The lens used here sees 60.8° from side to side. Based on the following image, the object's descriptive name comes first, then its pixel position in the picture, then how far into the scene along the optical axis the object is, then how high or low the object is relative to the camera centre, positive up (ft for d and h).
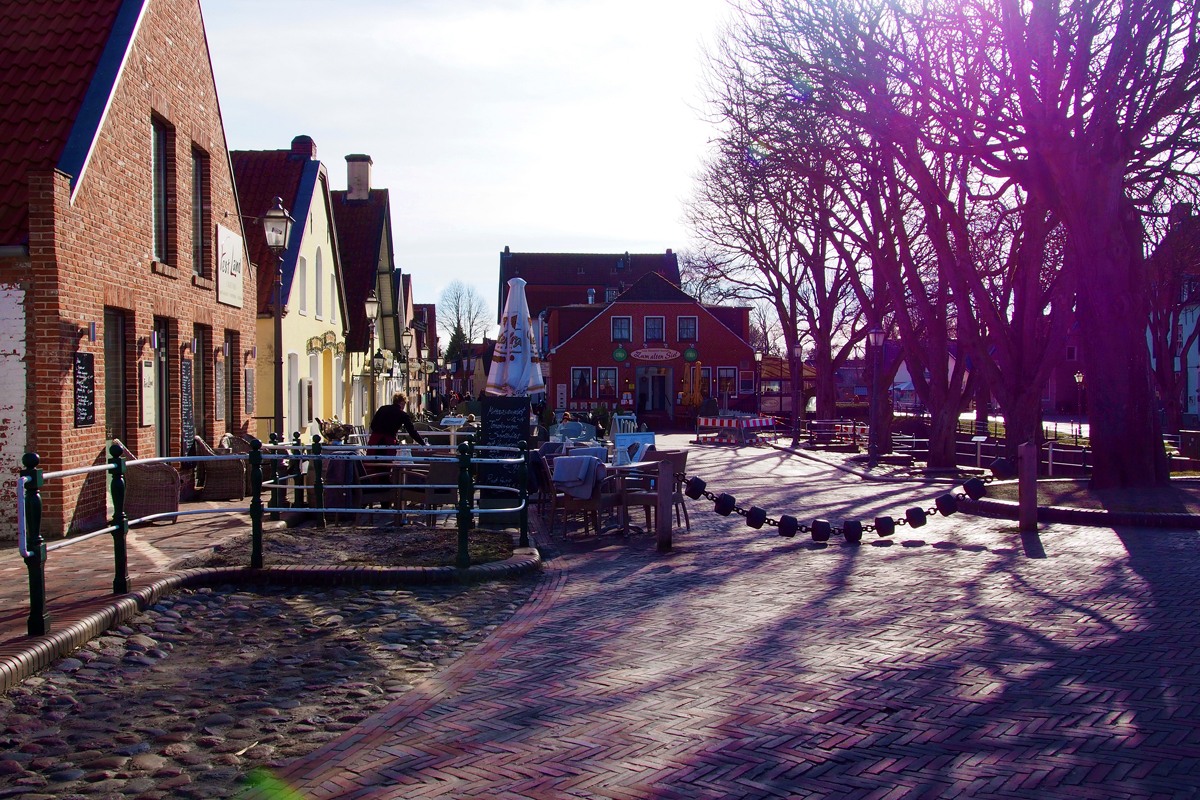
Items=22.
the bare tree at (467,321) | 285.64 +25.33
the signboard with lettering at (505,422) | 45.60 -0.54
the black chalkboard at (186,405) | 46.34 +0.45
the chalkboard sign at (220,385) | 52.85 +1.53
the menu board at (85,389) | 34.94 +0.94
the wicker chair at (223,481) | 45.70 -2.98
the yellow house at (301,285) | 68.44 +9.57
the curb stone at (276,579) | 20.30 -4.26
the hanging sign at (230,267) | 52.54 +7.81
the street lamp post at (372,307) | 88.33 +9.14
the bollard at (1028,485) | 37.58 -3.06
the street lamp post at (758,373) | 181.42 +5.96
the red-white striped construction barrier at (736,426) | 119.96 -2.37
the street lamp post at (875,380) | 78.07 +2.09
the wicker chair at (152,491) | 37.14 -2.75
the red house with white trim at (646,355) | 187.93 +9.69
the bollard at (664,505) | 33.91 -3.24
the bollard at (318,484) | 36.50 -2.57
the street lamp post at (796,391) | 110.83 +1.64
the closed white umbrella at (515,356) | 57.47 +3.09
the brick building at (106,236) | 33.37 +6.89
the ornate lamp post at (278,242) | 42.65 +7.22
